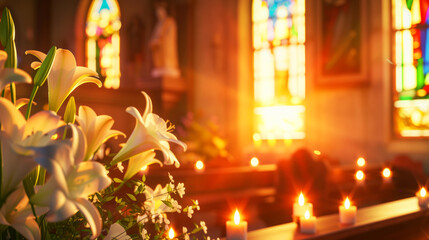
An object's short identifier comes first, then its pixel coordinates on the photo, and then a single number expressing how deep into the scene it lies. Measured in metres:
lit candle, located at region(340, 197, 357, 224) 2.69
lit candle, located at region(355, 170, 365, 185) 3.83
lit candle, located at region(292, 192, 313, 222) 2.63
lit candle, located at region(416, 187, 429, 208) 3.43
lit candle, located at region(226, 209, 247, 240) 2.09
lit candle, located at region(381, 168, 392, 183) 4.23
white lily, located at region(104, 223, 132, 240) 0.92
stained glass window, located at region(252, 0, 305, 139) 10.40
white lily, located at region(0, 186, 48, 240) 0.76
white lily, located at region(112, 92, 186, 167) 0.92
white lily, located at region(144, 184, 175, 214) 1.03
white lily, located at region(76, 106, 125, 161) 0.87
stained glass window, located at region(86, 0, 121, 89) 12.89
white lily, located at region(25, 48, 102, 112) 0.92
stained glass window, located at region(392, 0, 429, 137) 8.64
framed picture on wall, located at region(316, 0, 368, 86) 9.05
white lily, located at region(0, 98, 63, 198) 0.71
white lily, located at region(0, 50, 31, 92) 0.69
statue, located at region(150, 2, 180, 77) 10.59
